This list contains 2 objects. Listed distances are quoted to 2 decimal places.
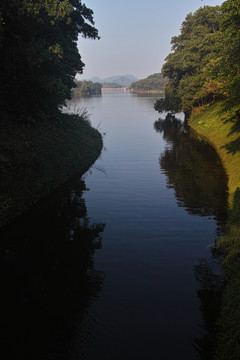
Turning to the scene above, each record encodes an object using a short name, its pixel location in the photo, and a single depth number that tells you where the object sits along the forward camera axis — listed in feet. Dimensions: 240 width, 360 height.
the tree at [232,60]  69.41
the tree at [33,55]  66.64
